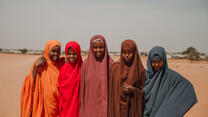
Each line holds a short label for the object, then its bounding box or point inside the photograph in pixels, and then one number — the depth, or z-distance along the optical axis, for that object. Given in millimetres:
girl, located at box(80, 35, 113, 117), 3127
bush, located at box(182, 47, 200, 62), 35750
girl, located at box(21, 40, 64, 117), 3339
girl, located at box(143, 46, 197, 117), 2922
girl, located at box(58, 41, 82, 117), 3242
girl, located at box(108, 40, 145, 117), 2953
